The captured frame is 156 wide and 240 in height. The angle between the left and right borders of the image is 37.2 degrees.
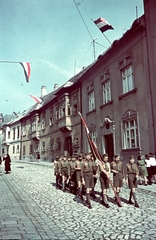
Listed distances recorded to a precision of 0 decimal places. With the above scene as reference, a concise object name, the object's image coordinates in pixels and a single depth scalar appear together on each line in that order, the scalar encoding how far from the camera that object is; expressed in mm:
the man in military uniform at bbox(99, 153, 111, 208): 7356
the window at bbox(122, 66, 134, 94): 14320
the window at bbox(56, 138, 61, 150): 26562
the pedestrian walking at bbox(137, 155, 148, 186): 10840
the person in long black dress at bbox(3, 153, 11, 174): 18594
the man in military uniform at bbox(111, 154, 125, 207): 7805
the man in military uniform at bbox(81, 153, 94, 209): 7560
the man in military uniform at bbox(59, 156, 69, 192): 10558
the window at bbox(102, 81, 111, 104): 16973
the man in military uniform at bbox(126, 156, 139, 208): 7508
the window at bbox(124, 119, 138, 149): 13603
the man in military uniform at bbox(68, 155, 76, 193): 9906
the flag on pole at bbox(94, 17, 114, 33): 14936
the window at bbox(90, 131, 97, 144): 18320
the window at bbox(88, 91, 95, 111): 19408
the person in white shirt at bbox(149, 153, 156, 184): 10997
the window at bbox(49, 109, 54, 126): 29016
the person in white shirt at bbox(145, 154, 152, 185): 10865
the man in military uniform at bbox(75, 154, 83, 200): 8824
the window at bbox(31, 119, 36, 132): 35381
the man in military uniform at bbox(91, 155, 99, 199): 8650
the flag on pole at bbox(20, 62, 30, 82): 13606
